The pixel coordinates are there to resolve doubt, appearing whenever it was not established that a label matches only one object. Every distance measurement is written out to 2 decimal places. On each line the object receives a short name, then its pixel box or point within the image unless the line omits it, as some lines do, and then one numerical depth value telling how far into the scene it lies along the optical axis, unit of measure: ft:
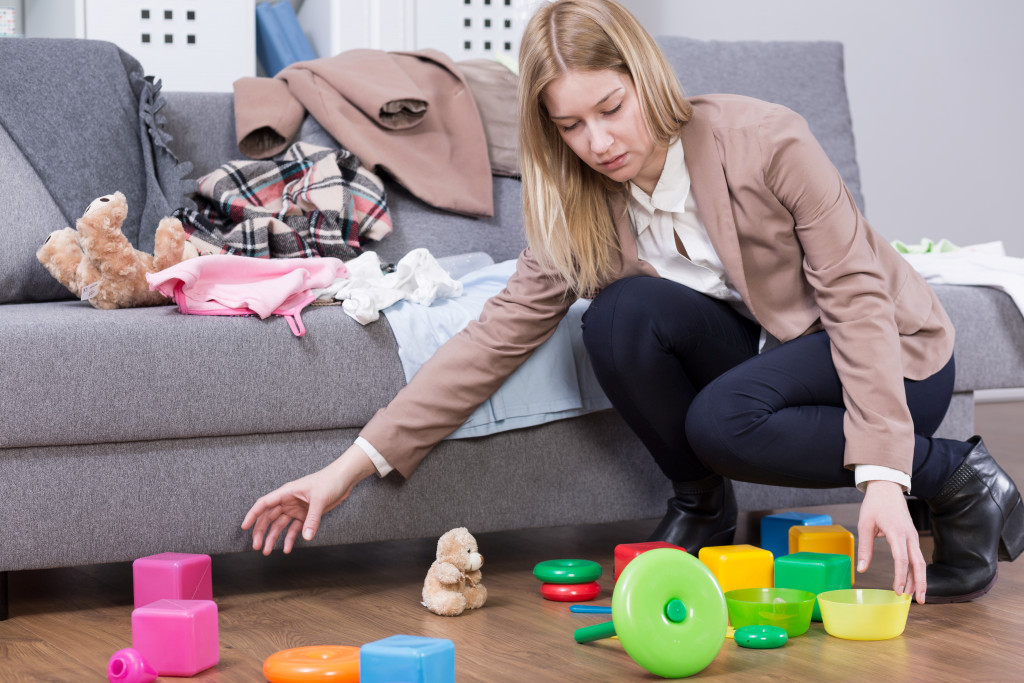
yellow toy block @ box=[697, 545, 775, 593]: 10.07
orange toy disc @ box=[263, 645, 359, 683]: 9.08
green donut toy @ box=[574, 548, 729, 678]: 9.03
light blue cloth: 10.59
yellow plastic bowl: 9.57
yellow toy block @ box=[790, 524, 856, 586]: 10.49
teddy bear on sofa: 10.53
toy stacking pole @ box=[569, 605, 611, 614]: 9.85
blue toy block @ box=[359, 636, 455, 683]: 8.79
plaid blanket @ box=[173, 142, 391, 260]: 11.50
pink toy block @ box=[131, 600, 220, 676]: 9.29
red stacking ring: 10.26
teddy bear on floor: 10.05
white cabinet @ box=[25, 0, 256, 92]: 14.98
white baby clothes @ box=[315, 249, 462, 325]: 10.53
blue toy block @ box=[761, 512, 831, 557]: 10.95
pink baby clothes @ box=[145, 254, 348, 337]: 10.38
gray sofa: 10.00
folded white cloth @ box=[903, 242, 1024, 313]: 11.74
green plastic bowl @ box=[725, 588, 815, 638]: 9.66
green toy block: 10.00
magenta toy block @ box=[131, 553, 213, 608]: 9.89
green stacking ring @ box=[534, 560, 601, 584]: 10.33
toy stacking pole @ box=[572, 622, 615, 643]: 9.48
